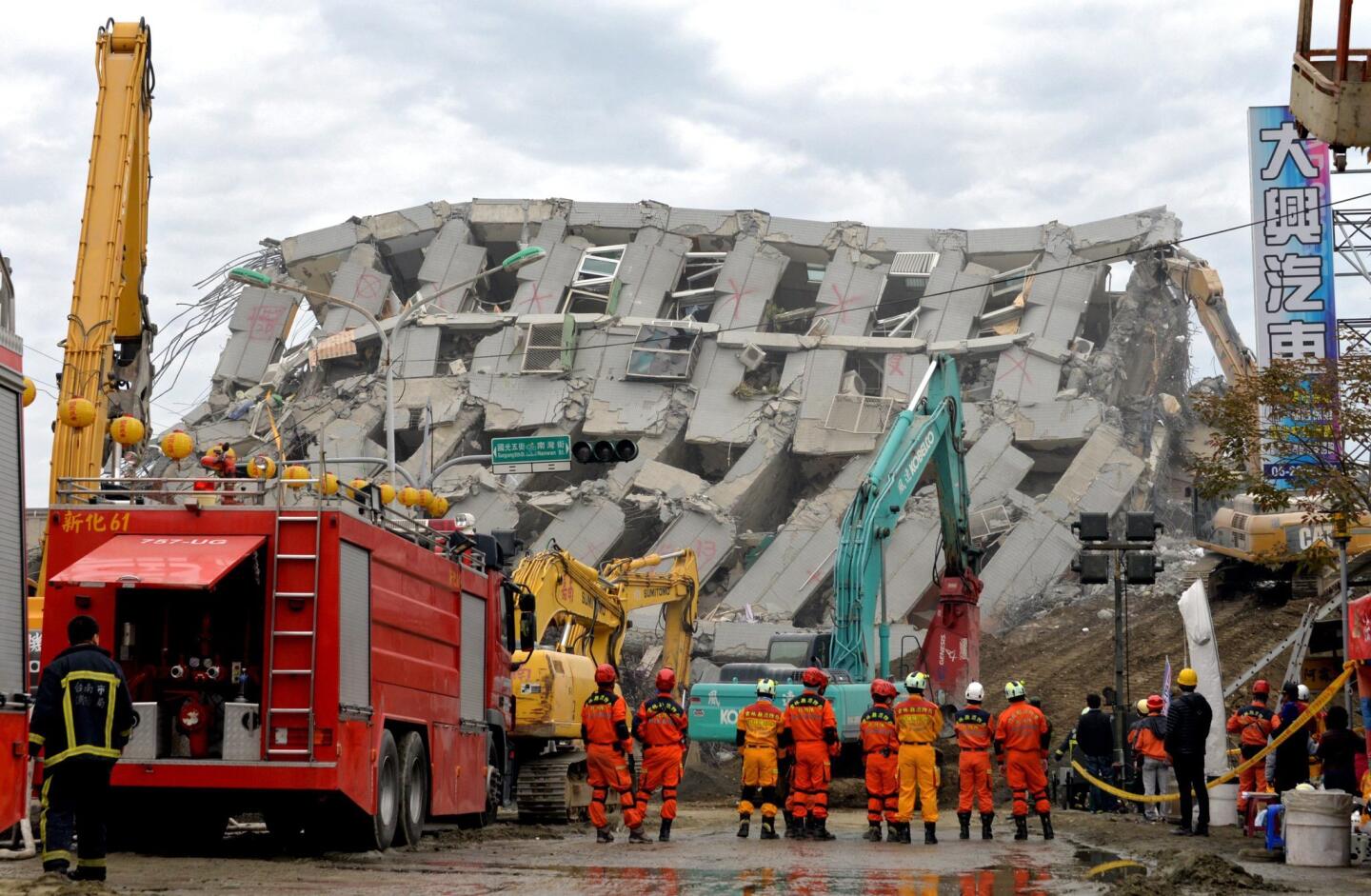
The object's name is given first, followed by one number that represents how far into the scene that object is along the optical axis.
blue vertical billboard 32.75
